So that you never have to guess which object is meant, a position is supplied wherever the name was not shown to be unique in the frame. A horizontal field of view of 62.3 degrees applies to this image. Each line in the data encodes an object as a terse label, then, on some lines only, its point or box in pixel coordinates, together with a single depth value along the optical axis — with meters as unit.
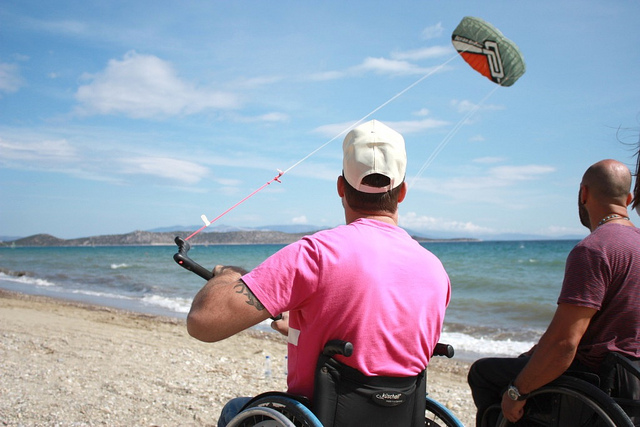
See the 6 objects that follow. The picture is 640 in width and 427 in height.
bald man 2.08
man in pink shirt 1.50
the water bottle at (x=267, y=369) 5.80
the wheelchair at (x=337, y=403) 1.57
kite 6.23
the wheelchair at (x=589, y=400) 1.94
